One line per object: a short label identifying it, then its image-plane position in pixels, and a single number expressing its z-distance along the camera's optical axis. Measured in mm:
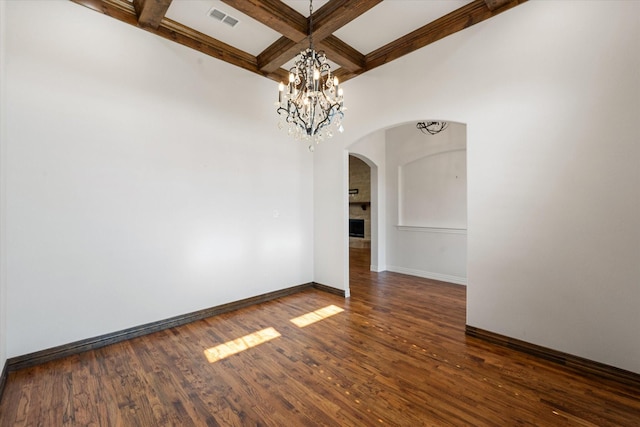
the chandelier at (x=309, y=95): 2756
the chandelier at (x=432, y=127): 5418
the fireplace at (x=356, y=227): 10305
